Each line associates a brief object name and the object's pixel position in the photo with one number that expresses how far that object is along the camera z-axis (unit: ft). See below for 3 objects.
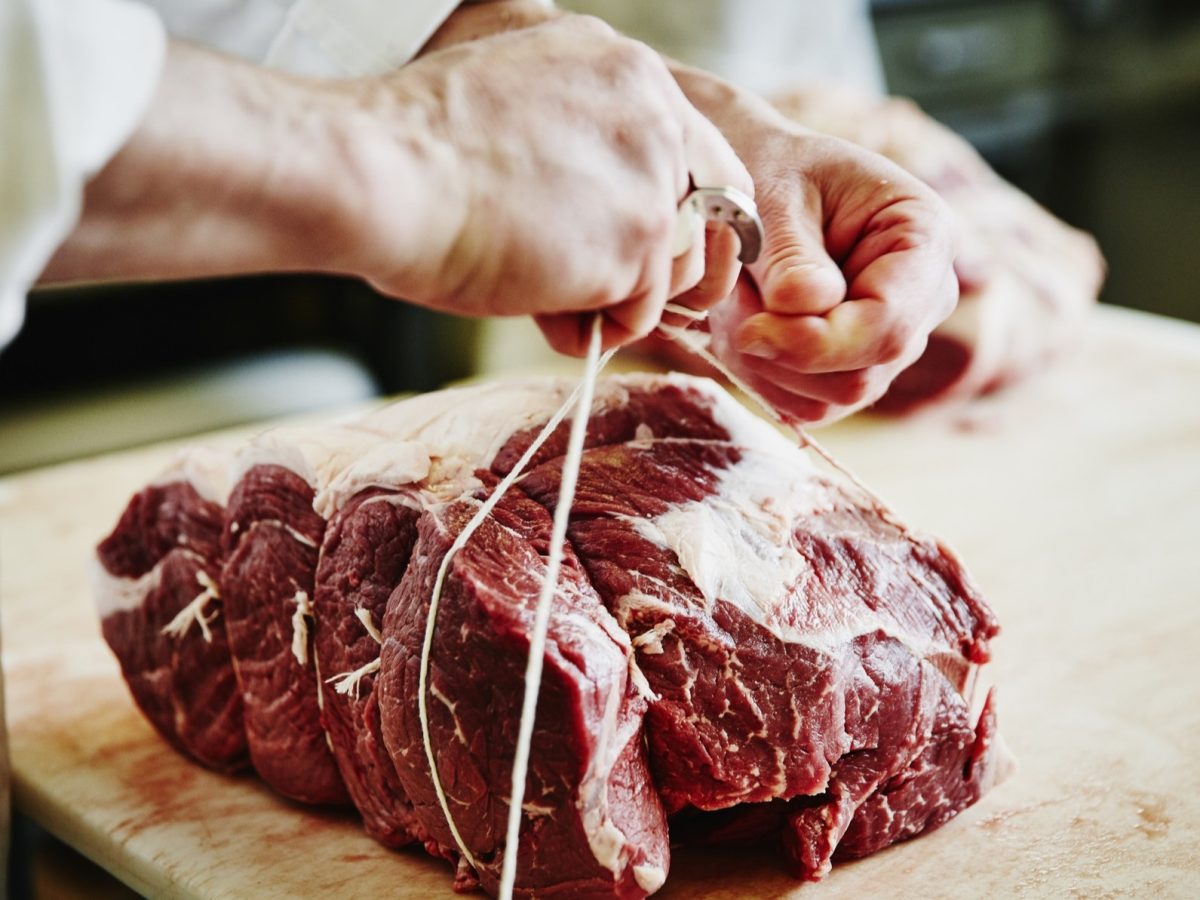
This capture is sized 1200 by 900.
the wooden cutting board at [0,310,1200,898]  4.67
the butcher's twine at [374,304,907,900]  3.81
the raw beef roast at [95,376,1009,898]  4.22
